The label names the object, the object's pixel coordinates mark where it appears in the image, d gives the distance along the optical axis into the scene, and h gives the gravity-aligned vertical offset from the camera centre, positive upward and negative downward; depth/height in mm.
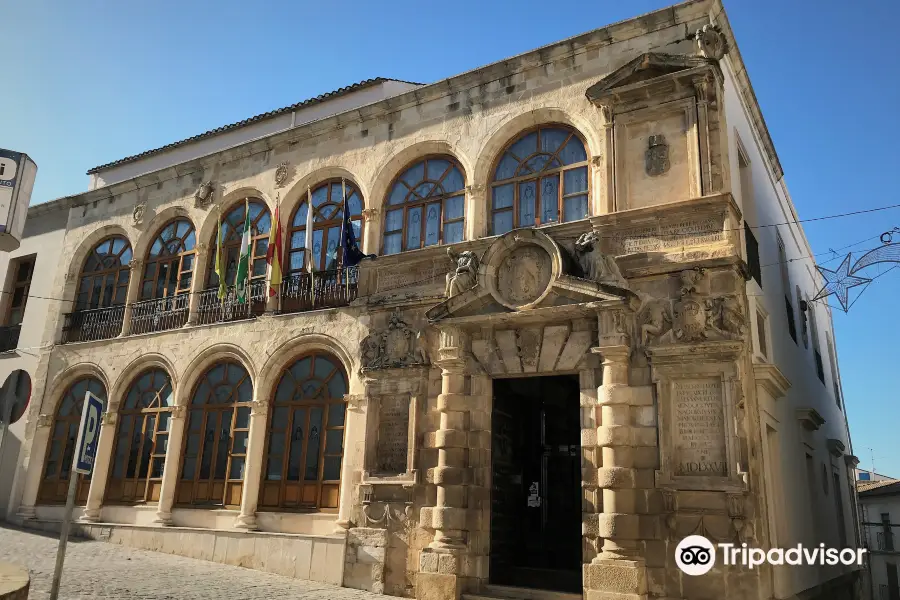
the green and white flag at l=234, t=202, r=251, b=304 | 12555 +3782
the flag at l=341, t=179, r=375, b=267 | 11500 +3875
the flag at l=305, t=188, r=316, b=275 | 12250 +4200
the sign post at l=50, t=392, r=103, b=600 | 5527 +329
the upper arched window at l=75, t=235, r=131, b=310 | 15289 +4454
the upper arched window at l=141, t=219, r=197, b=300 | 14305 +4491
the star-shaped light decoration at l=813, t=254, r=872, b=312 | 10723 +3480
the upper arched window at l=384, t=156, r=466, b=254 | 11336 +4586
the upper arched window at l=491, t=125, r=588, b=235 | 10352 +4630
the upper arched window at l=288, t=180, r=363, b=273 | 12375 +4597
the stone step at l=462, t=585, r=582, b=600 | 8445 -943
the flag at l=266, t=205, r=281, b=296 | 12320 +3960
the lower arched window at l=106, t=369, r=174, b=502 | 13055 +965
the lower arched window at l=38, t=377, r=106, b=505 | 14055 +877
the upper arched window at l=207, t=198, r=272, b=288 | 13391 +4702
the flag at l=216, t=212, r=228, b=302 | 12820 +3900
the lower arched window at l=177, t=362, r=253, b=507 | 12102 +979
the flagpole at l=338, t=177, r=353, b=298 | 11711 +4116
